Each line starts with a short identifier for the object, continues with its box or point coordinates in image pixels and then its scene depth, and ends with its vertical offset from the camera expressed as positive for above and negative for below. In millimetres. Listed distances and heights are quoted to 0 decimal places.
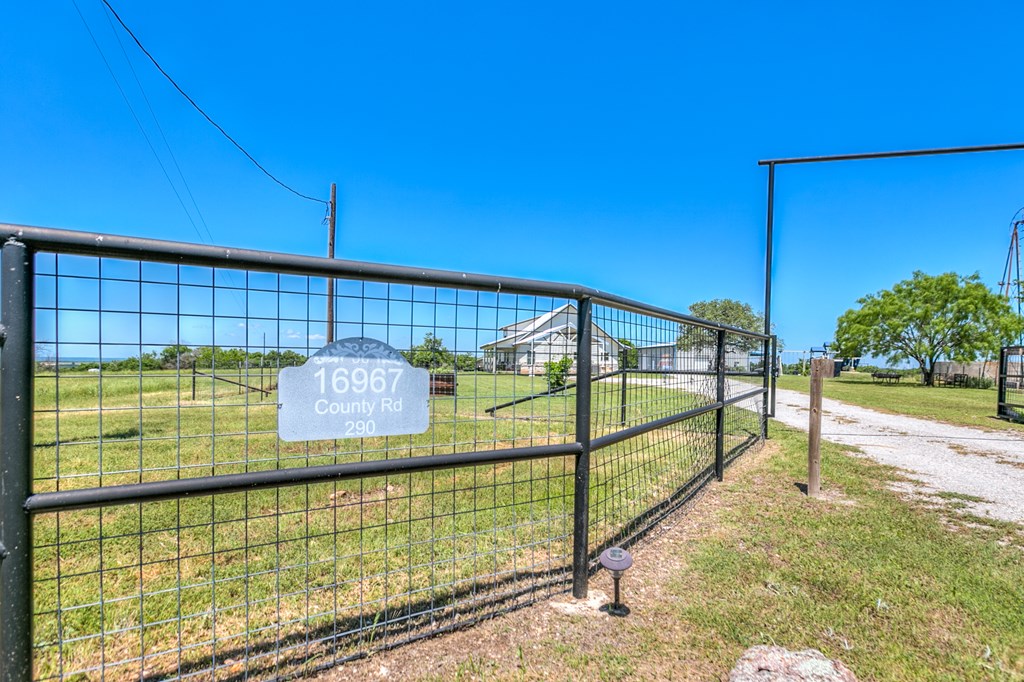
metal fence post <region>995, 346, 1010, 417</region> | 10383 -868
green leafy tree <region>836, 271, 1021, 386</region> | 24094 +1134
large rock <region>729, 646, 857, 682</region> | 1720 -1283
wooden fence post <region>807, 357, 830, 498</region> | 4211 -940
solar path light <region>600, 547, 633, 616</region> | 2197 -1086
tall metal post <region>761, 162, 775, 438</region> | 8680 +2055
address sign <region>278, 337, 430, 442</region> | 1779 -259
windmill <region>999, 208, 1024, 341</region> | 29458 +6239
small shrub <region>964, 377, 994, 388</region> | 22894 -1997
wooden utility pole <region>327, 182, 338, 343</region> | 16922 +4329
